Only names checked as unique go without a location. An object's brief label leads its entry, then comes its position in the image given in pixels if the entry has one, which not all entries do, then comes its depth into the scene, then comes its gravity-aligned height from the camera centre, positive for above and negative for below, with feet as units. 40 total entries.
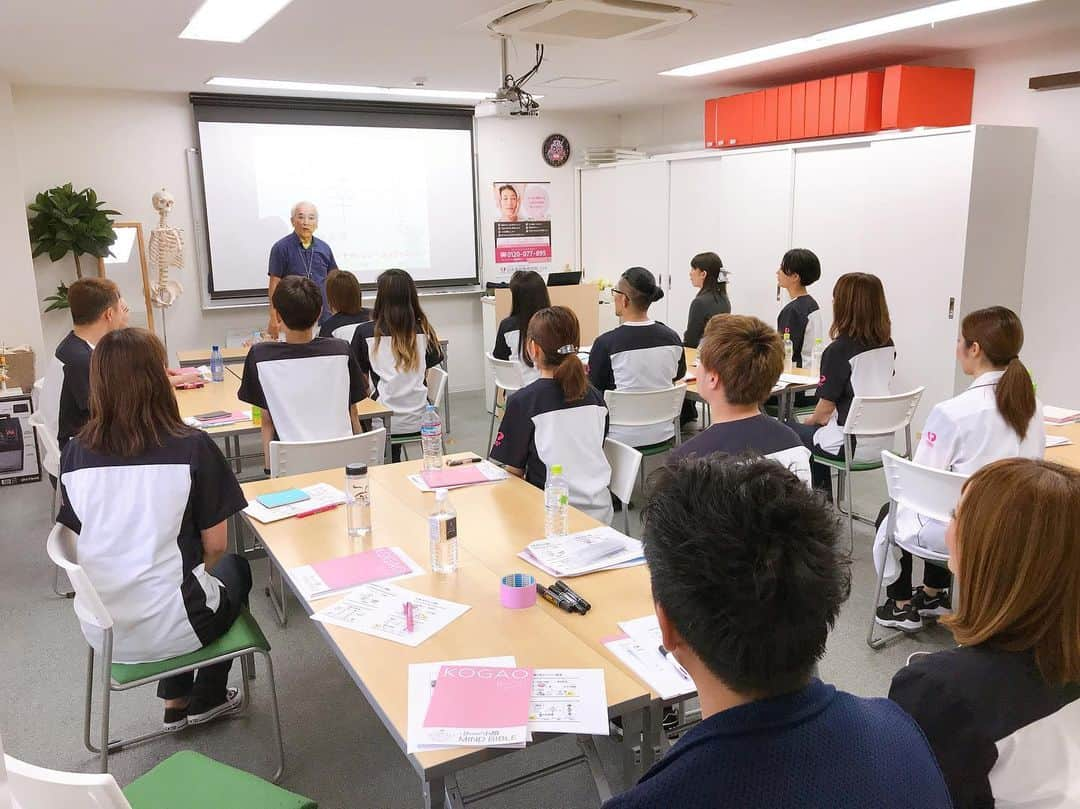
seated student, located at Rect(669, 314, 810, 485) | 8.32 -1.53
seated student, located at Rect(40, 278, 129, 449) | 12.21 -1.54
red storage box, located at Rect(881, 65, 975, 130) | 18.62 +3.06
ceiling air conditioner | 13.21 +3.55
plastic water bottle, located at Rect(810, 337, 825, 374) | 17.57 -2.49
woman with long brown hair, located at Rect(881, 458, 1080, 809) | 4.54 -2.23
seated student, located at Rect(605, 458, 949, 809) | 2.94 -1.57
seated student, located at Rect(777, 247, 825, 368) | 17.48 -1.39
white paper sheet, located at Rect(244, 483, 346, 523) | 8.96 -2.84
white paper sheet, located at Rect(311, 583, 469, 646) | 6.39 -2.92
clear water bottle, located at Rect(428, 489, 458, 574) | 7.43 -2.64
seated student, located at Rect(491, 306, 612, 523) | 10.12 -2.21
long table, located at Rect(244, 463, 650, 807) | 5.33 -2.94
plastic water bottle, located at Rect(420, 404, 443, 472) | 10.65 -2.67
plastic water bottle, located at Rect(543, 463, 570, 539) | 8.38 -2.67
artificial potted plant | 20.35 +0.49
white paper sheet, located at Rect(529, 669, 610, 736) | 5.13 -2.92
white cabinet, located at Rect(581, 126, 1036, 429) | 18.16 +0.33
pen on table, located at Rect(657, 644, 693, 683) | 5.81 -2.94
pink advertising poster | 27.96 +0.43
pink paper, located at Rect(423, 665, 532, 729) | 5.18 -2.91
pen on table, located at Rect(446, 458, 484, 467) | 10.80 -2.82
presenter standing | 21.15 -0.28
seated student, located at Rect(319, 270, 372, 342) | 16.96 -1.28
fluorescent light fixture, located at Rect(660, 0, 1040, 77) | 14.93 +3.96
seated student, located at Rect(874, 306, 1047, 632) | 9.77 -2.13
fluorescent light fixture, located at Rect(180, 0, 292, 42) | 13.60 +3.78
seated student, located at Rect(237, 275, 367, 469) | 11.89 -1.94
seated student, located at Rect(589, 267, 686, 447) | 14.83 -2.02
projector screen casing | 22.90 +3.55
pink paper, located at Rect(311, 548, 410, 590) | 7.35 -2.91
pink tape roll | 6.78 -2.83
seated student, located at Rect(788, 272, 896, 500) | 13.94 -1.71
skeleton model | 22.07 -0.23
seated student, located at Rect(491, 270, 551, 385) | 16.98 -1.28
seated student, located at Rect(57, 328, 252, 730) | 7.63 -2.33
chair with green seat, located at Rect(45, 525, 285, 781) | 7.10 -3.76
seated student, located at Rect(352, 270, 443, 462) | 15.71 -2.05
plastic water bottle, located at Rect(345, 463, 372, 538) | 8.41 -2.56
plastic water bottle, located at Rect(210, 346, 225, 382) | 16.53 -2.44
